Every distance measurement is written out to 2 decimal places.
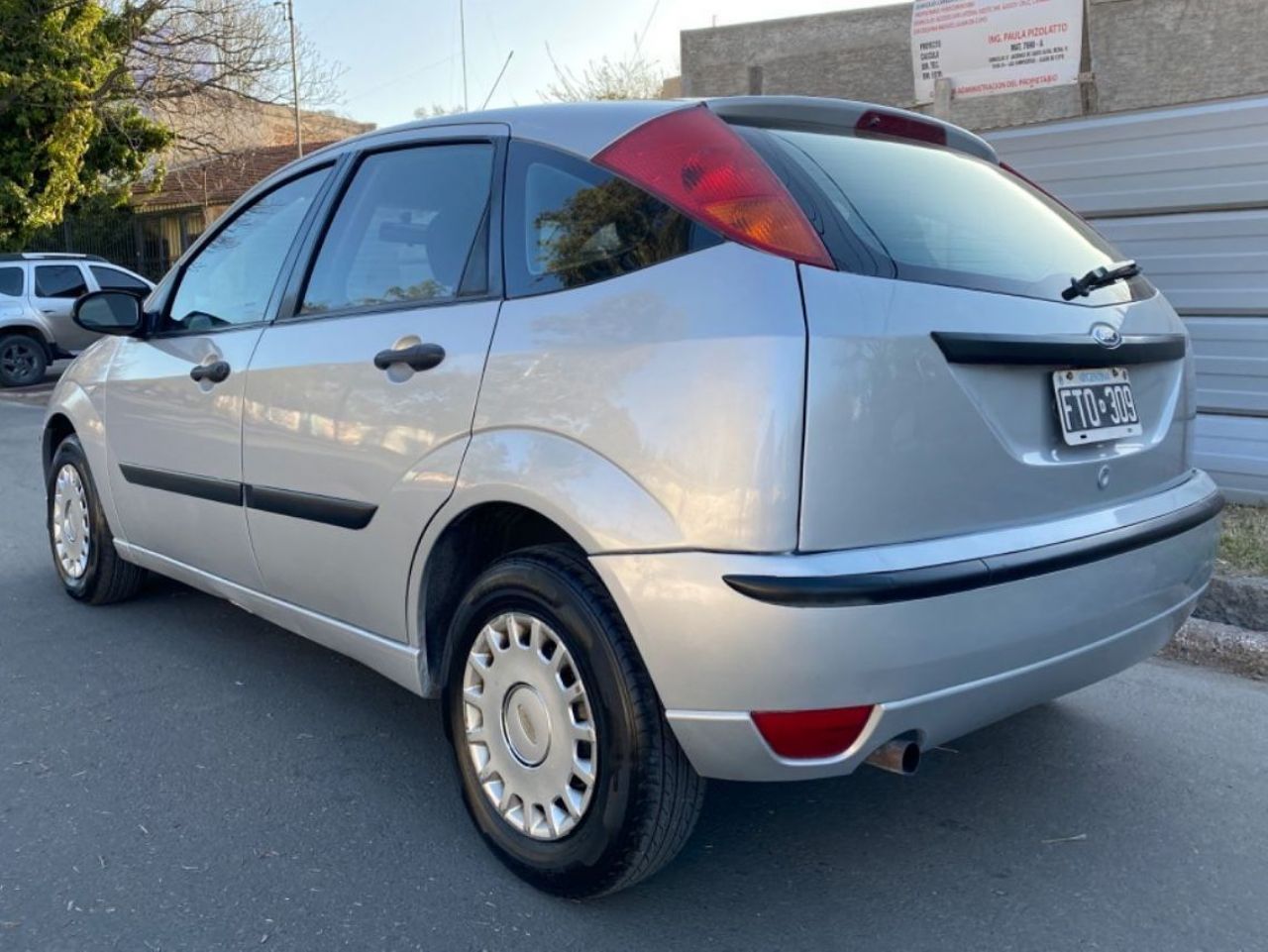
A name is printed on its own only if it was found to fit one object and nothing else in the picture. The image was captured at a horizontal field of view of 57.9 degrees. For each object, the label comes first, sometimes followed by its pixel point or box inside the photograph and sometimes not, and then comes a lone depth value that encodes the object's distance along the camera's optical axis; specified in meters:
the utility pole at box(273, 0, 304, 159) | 20.42
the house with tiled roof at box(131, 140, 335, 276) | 26.02
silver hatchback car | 2.17
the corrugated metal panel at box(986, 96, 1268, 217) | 5.77
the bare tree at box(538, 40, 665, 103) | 21.56
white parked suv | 14.65
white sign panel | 6.53
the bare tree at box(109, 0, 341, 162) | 17.38
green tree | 16.44
